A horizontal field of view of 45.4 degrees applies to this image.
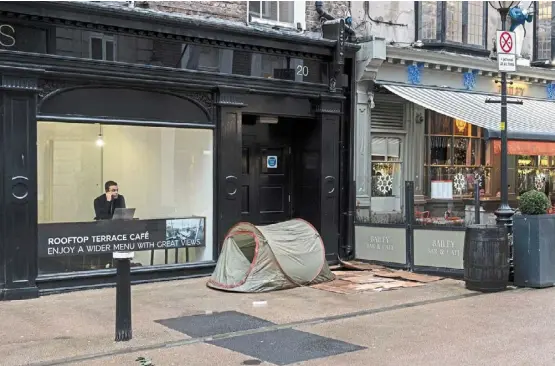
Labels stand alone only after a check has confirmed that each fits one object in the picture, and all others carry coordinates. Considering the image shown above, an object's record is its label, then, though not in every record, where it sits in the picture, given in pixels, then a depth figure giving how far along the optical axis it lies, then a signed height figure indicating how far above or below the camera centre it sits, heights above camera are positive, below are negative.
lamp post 10.73 +0.06
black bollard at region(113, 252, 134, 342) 7.02 -1.27
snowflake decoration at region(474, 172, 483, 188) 15.54 +0.10
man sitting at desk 10.60 -0.35
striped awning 13.09 +1.49
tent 10.02 -1.22
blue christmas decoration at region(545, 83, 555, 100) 17.38 +2.39
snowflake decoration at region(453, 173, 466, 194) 15.19 -0.02
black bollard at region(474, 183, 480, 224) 11.38 -0.47
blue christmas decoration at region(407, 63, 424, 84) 14.16 +2.33
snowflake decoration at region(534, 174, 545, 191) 17.39 +0.00
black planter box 10.30 -1.08
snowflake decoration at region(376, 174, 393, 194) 14.30 -0.07
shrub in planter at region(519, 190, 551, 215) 10.45 -0.35
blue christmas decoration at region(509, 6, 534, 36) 12.97 +3.71
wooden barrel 9.93 -1.13
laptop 10.65 -0.54
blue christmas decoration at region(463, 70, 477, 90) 15.21 +2.34
